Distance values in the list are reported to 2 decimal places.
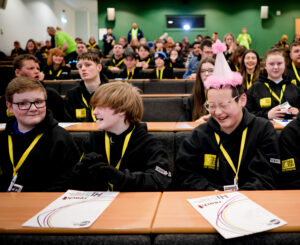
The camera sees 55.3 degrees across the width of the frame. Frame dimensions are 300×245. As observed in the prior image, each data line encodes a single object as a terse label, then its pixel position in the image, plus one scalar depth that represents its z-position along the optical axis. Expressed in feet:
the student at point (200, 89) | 9.84
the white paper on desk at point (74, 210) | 3.20
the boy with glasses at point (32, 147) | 5.62
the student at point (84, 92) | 10.47
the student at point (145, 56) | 24.85
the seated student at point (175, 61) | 25.07
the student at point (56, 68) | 20.67
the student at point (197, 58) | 18.16
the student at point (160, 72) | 20.54
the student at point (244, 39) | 44.19
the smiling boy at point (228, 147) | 5.30
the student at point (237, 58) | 15.62
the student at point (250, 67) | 13.56
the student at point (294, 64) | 13.43
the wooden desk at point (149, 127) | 7.48
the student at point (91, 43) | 38.36
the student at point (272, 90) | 9.59
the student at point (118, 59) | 24.26
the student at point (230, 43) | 22.79
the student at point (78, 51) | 25.09
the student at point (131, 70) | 19.93
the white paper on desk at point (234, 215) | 2.95
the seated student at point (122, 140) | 5.24
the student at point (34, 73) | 10.75
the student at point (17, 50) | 33.45
